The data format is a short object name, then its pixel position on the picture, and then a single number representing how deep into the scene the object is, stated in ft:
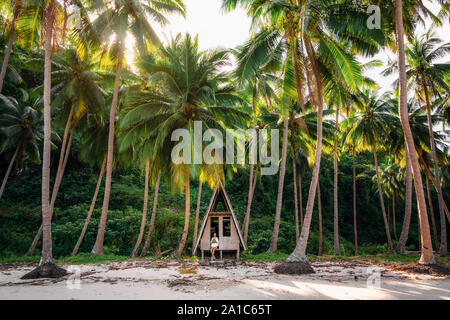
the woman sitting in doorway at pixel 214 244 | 37.63
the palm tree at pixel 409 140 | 30.30
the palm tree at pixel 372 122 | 59.67
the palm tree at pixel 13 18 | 33.37
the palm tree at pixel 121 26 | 41.19
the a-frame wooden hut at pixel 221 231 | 40.68
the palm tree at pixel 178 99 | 41.42
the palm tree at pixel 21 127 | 59.93
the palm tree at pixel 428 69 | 50.98
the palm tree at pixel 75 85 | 49.42
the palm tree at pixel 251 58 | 34.81
